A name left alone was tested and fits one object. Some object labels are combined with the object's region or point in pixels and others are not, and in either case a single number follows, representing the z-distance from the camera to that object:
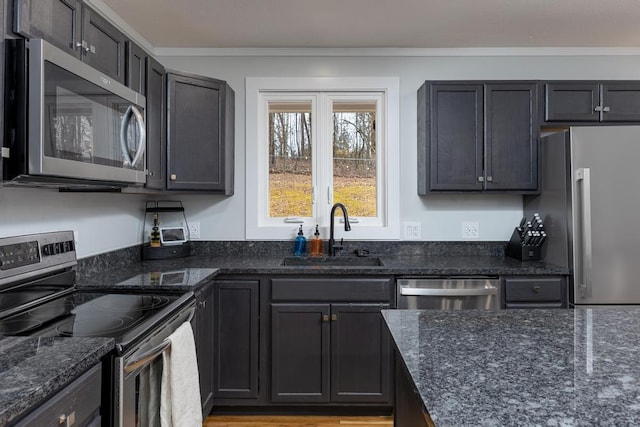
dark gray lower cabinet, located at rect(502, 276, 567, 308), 2.35
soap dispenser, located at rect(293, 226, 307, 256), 2.86
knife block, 2.65
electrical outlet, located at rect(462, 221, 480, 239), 2.94
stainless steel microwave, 1.28
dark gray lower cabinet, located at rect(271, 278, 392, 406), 2.35
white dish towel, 1.49
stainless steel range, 1.24
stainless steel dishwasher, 2.34
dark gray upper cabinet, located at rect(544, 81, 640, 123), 2.64
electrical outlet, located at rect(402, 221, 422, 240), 2.94
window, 2.93
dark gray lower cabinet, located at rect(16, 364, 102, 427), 0.92
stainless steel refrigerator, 2.29
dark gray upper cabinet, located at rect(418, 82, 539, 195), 2.64
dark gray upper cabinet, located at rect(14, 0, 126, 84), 1.35
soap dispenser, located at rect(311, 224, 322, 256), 2.86
